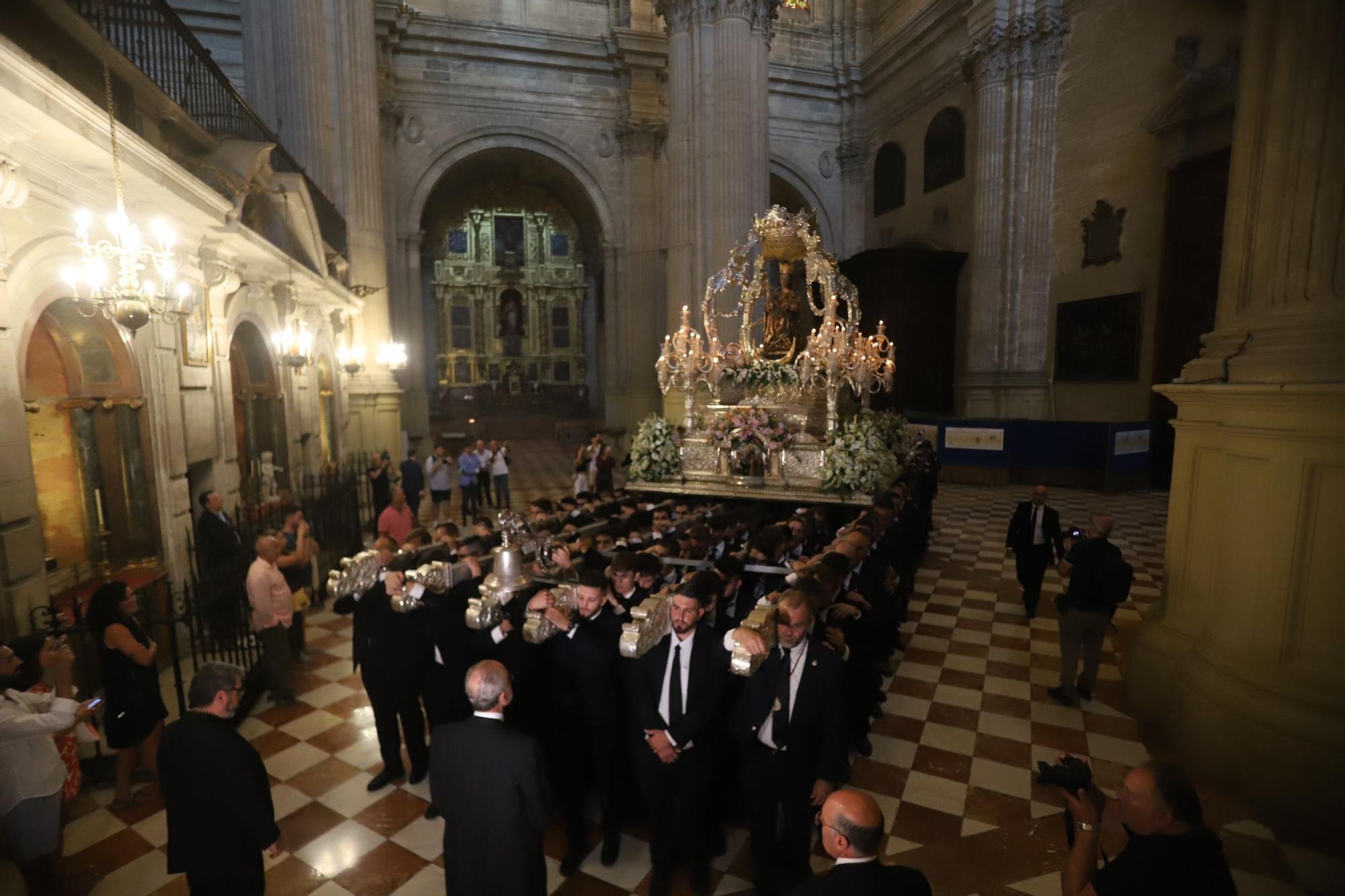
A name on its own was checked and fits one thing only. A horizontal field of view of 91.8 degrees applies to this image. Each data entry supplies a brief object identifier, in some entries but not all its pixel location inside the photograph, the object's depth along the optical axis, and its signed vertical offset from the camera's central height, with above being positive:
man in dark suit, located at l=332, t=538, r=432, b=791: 3.94 -1.74
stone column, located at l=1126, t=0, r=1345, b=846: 3.41 -0.45
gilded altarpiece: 33.62 +3.90
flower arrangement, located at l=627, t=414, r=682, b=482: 10.38 -1.28
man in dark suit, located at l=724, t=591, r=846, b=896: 2.91 -1.63
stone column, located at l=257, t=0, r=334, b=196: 10.24 +4.80
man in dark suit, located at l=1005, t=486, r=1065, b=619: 6.59 -1.66
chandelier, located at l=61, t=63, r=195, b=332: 3.79 +0.66
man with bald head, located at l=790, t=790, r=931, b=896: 1.79 -1.36
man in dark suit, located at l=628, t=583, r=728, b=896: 3.07 -1.67
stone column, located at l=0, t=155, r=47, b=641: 4.01 -0.85
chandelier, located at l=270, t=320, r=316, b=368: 7.91 +0.39
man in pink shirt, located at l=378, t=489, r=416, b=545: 7.09 -1.59
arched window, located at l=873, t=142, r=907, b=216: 20.50 +6.28
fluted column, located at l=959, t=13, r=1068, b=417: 15.30 +3.96
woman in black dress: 3.69 -1.74
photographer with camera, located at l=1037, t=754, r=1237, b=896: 1.86 -1.37
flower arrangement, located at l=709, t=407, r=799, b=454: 9.56 -0.84
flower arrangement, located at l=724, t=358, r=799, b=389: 10.59 +0.02
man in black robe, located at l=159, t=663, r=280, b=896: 2.45 -1.60
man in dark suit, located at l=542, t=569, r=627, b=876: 3.38 -1.75
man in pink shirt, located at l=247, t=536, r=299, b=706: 4.80 -1.70
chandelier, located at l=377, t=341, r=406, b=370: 13.05 +0.40
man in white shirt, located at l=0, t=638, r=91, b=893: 2.72 -1.70
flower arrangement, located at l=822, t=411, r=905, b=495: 8.89 -1.18
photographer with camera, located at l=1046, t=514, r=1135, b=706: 4.68 -1.61
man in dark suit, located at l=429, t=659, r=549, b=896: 2.39 -1.55
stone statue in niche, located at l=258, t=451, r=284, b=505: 8.08 -1.28
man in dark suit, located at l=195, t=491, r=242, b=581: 5.86 -1.46
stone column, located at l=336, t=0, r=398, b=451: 12.11 +3.00
